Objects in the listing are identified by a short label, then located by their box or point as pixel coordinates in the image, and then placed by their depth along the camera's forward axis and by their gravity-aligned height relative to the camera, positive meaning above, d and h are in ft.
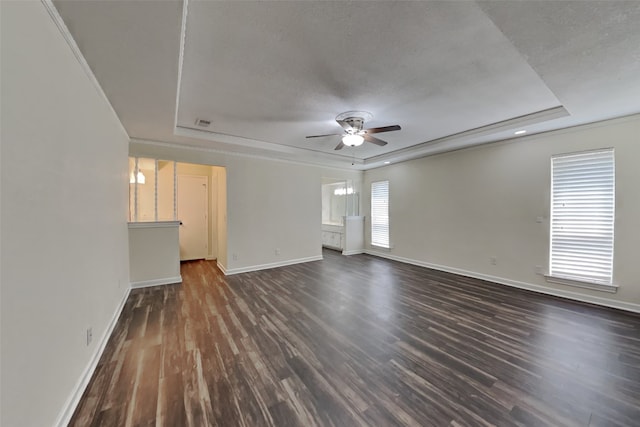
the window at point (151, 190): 13.51 +1.14
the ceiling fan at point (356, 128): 10.51 +3.57
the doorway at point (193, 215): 19.70 -0.52
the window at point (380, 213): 21.11 -0.36
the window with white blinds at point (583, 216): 10.68 -0.26
